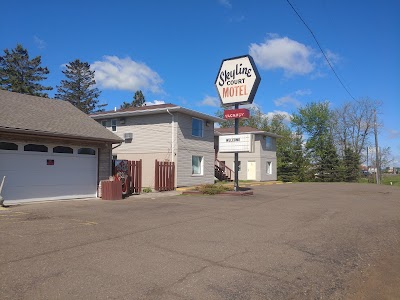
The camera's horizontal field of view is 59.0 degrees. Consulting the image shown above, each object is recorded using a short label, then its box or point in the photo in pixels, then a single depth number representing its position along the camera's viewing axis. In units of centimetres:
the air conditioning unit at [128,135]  2725
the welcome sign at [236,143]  2078
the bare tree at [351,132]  6356
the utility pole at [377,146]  4503
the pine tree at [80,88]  6619
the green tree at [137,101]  8262
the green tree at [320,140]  4828
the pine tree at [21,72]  5438
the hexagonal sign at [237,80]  2052
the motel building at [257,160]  3853
